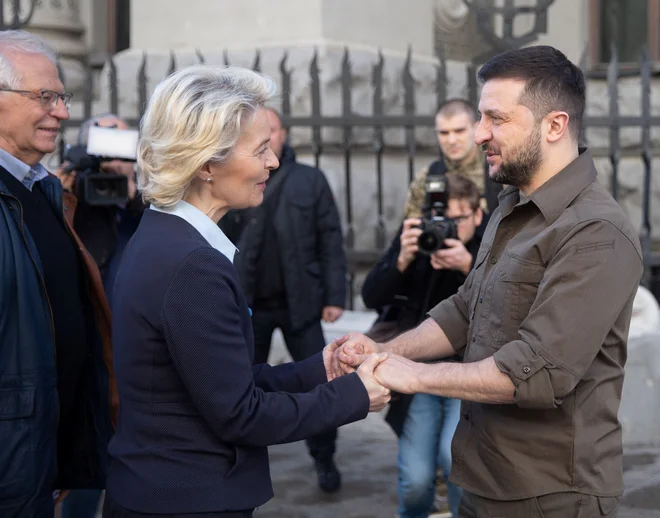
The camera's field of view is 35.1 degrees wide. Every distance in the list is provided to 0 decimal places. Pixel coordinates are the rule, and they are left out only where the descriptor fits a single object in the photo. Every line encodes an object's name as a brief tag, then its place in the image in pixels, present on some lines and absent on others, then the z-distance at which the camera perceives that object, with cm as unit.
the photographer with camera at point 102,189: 410
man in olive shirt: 238
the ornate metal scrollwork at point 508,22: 585
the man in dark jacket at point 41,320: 296
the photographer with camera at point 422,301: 399
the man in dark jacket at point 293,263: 529
